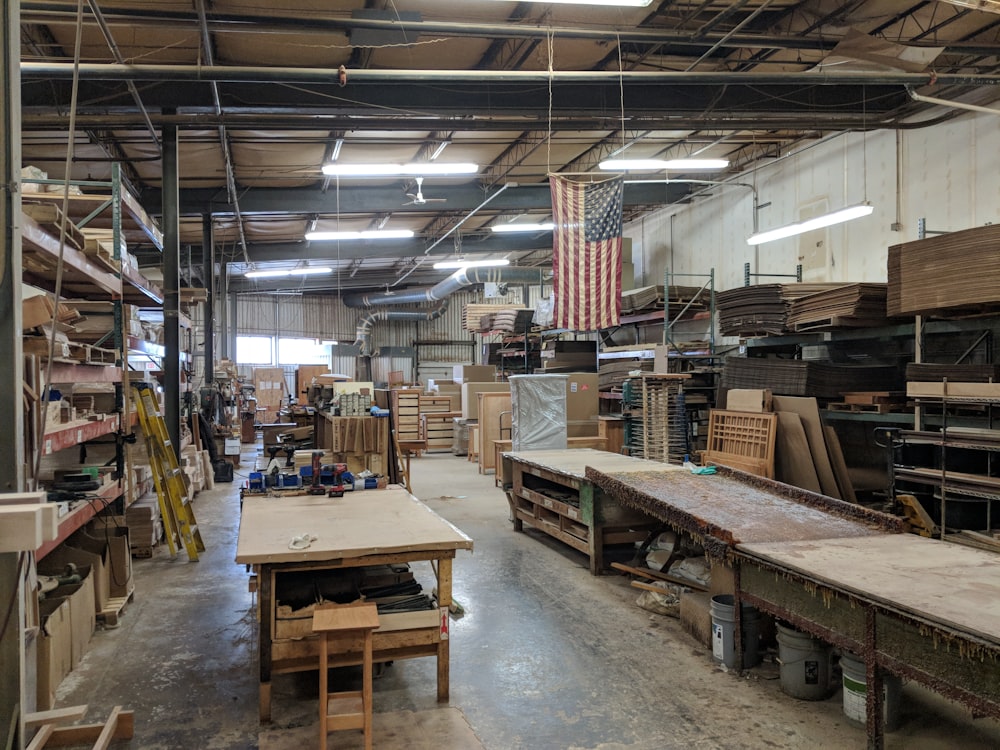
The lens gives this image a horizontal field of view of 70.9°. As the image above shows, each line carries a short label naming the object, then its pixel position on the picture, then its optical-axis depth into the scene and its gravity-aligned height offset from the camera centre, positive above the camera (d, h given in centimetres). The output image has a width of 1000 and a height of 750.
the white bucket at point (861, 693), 360 -167
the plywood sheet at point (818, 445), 827 -88
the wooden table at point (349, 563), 367 -101
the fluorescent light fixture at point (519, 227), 1356 +292
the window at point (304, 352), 2520 +77
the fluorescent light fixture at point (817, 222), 852 +193
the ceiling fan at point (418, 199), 1187 +309
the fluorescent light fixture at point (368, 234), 1361 +275
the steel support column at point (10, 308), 248 +24
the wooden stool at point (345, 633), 324 -131
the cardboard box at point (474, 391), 1566 -41
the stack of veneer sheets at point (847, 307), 815 +76
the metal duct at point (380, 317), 2444 +196
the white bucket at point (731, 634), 437 -165
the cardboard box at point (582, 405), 1170 -55
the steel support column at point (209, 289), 1277 +165
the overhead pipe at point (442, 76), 641 +293
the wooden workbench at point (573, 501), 646 -134
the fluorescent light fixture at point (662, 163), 895 +282
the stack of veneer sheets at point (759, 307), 941 +89
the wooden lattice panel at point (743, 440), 846 -89
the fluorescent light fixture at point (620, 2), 511 +270
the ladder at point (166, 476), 702 -104
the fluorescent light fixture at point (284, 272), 2047 +299
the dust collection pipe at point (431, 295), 1756 +241
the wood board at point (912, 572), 293 -101
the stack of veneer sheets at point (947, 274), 636 +93
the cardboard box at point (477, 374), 1673 -4
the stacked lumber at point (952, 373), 661 -3
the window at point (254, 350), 2409 +82
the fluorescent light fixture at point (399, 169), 896 +265
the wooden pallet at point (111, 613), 520 -178
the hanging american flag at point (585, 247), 789 +142
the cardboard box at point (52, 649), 379 -160
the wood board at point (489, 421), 1335 -93
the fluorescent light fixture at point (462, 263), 1820 +290
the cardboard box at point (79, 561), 518 -139
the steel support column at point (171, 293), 862 +101
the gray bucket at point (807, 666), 394 -167
